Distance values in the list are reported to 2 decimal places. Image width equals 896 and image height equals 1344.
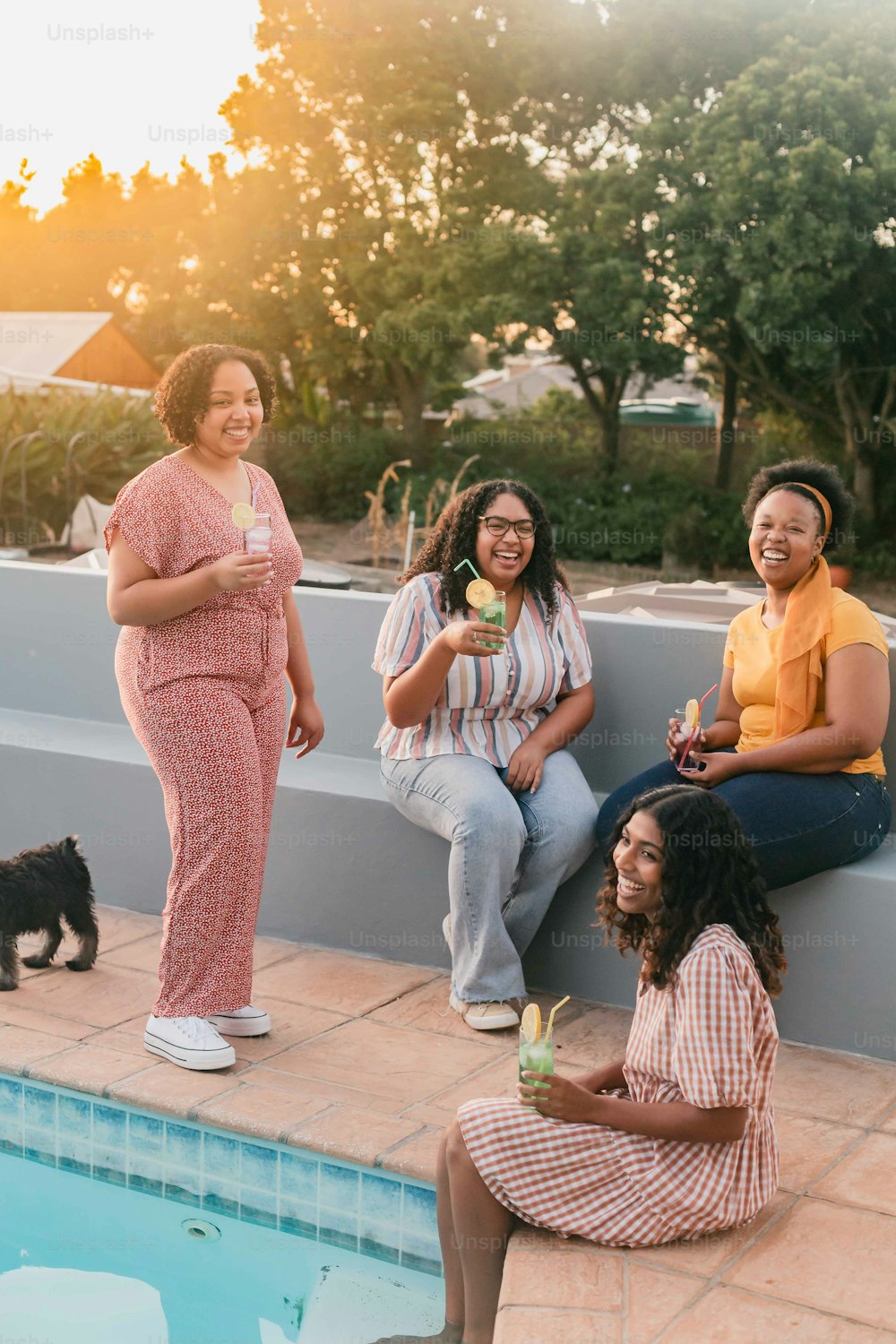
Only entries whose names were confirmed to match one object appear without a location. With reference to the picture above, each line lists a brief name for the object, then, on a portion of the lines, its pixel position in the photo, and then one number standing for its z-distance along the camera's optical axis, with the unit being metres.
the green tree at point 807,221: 18.70
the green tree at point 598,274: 21.00
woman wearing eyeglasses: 3.39
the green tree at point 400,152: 22.75
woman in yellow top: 3.17
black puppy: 3.69
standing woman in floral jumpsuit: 3.10
